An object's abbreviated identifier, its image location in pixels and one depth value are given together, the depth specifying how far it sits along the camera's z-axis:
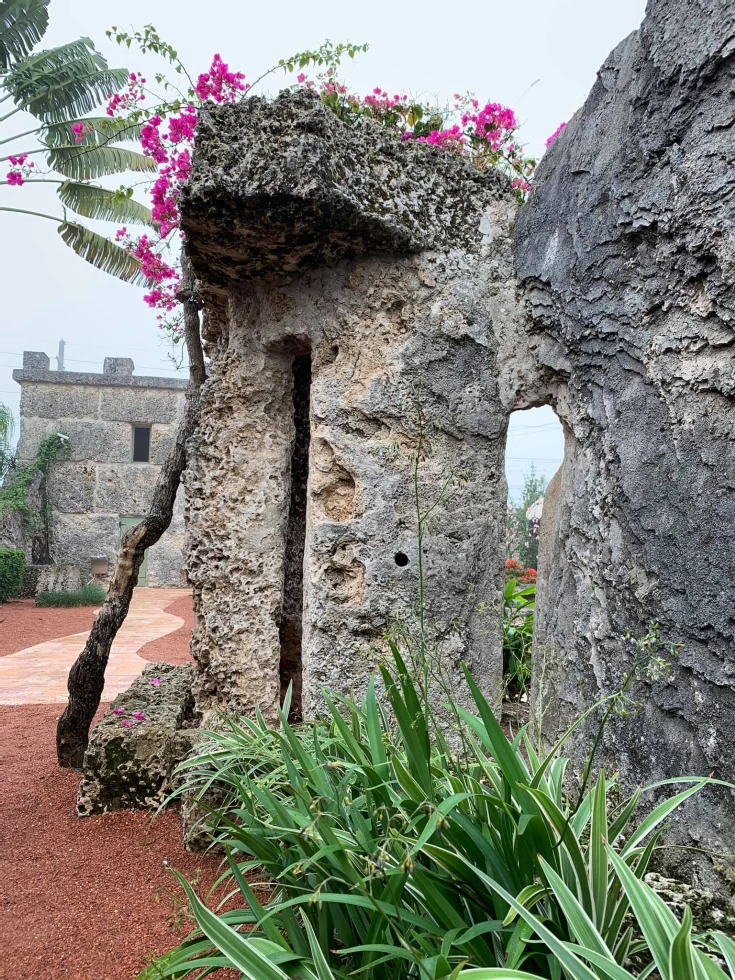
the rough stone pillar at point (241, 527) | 3.52
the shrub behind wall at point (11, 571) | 13.09
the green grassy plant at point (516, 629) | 5.22
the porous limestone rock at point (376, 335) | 2.96
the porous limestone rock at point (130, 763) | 3.84
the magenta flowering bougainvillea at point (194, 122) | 3.46
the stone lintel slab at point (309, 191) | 2.88
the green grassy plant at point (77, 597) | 13.11
